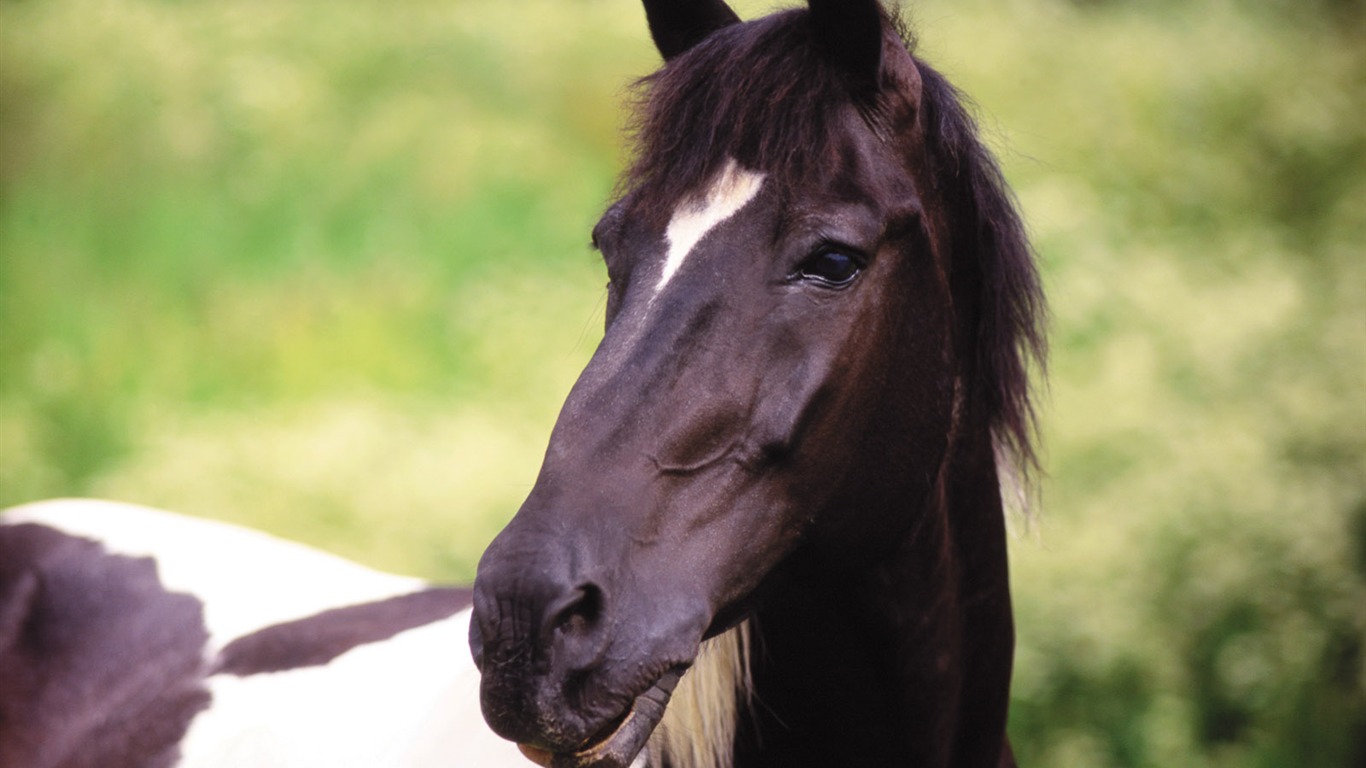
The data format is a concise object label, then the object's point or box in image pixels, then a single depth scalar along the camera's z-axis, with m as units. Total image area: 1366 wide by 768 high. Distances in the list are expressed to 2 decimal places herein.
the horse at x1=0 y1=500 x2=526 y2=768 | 5.73
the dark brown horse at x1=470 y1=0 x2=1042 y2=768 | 5.30
